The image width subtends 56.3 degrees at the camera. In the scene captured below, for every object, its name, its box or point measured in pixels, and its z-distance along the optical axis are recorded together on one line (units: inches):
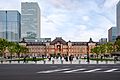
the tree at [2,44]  1461.0
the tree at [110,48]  1986.9
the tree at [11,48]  1788.9
